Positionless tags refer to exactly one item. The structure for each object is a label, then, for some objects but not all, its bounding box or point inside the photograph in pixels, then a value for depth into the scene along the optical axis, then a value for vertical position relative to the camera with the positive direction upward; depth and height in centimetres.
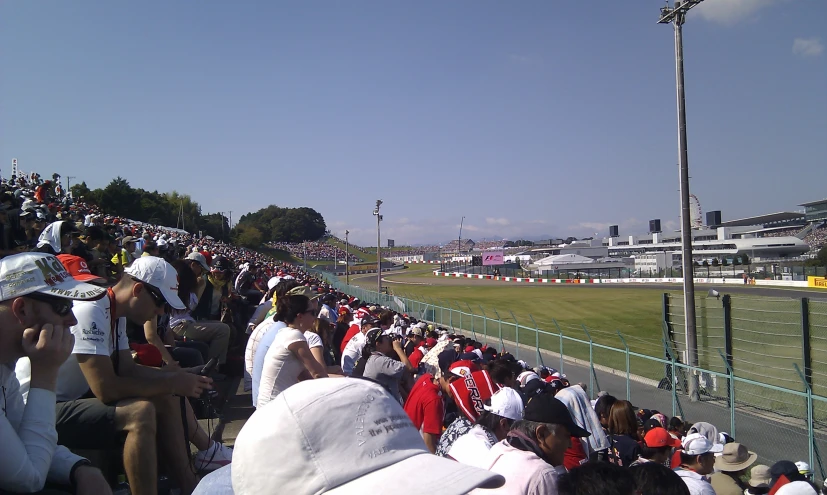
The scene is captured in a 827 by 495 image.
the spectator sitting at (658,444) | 503 -182
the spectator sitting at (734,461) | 535 -214
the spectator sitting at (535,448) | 249 -104
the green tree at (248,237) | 8817 +294
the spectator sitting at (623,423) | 584 -195
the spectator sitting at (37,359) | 224 -40
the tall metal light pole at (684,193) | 1639 +147
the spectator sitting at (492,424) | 323 -113
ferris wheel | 13523 +459
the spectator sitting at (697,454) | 477 -183
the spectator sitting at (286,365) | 385 -77
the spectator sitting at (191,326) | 611 -77
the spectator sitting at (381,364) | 568 -117
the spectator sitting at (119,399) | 276 -72
